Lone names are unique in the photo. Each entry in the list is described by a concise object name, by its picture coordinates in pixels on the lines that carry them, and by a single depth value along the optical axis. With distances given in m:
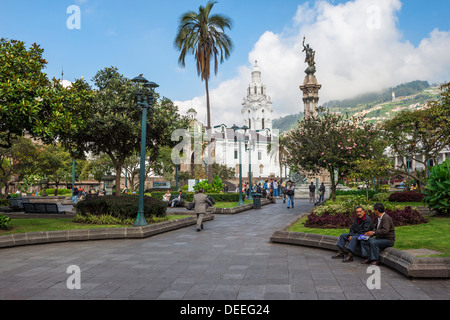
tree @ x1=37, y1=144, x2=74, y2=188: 35.56
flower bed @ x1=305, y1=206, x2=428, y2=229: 10.91
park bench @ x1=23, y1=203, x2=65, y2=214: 16.69
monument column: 36.75
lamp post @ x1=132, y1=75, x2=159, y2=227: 12.17
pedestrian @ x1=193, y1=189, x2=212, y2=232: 13.14
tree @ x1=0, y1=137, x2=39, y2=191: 31.14
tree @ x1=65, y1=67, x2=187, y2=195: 17.39
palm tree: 26.17
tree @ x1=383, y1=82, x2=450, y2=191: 24.28
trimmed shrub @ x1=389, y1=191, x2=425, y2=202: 21.20
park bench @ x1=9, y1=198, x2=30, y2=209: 20.88
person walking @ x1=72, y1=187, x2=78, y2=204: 28.45
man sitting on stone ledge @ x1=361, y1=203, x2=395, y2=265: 7.20
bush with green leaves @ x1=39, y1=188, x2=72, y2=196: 41.81
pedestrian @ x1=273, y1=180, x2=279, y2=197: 35.56
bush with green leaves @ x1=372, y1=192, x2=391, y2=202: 19.75
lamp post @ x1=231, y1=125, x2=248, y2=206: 22.79
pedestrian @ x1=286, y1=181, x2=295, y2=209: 22.98
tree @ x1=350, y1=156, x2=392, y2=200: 16.15
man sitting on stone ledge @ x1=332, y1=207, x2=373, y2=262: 7.63
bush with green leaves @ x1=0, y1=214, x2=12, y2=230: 10.90
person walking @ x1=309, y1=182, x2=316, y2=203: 24.91
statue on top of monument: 37.03
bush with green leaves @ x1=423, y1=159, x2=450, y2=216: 12.52
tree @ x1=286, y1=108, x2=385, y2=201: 18.45
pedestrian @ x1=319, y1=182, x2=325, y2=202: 25.75
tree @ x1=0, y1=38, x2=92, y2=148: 10.31
